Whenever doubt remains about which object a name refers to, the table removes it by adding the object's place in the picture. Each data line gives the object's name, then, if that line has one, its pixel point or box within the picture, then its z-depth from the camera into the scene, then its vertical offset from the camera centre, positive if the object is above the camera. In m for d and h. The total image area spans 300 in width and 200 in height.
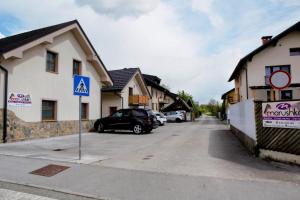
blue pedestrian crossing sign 8.16 +0.91
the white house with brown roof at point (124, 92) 24.38 +2.12
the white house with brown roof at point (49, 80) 12.89 +1.98
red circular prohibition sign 7.70 +1.00
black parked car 17.86 -0.54
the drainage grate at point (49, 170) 6.60 -1.49
